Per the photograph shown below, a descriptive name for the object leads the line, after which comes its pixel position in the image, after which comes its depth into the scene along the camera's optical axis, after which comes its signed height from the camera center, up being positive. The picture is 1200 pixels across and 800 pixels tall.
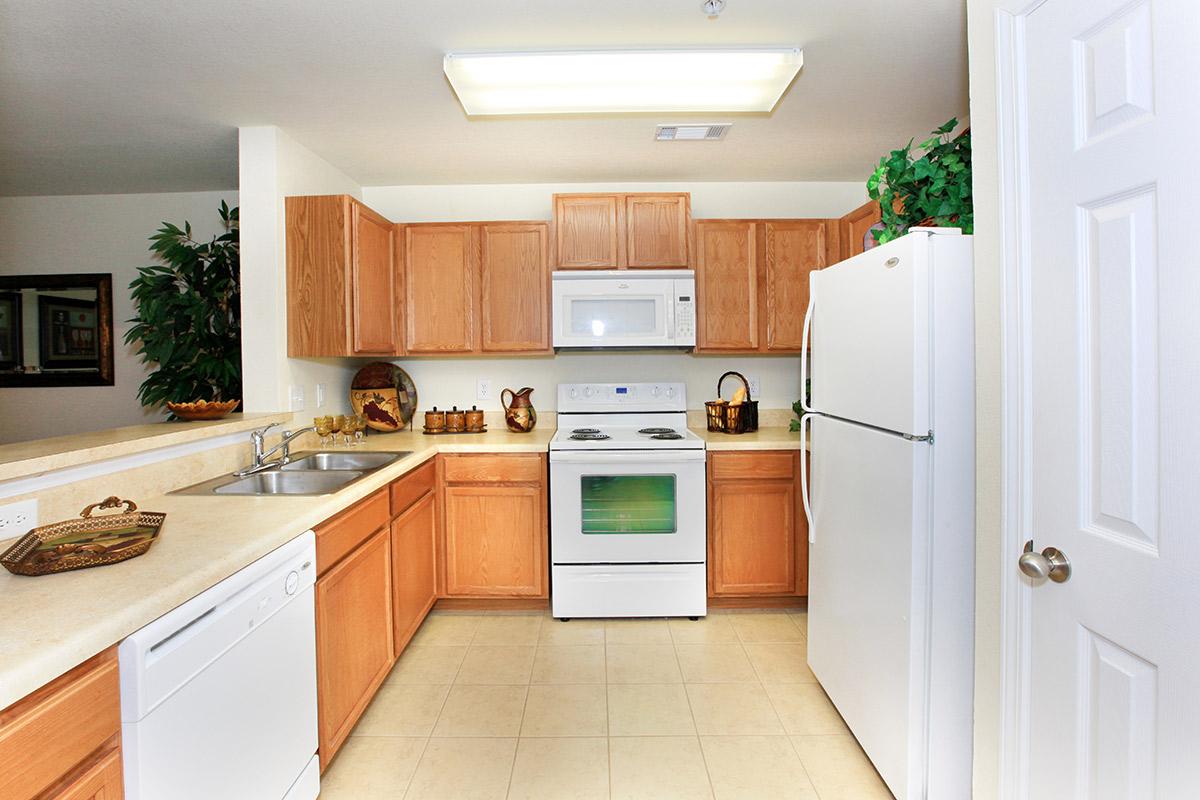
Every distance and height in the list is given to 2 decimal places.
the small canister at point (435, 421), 3.24 -0.14
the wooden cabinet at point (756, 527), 2.87 -0.68
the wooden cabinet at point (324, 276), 2.65 +0.57
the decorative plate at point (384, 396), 3.21 +0.00
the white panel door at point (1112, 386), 0.85 +0.00
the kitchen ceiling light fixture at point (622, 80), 1.96 +1.15
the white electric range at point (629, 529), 2.79 -0.67
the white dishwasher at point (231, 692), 0.97 -0.59
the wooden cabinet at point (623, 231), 3.09 +0.88
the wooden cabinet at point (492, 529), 2.87 -0.67
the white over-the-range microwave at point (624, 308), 3.04 +0.46
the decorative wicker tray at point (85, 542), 1.12 -0.30
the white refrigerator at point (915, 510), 1.44 -0.32
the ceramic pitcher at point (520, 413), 3.24 -0.10
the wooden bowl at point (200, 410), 2.24 -0.04
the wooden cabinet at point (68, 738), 0.76 -0.49
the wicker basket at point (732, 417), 3.13 -0.14
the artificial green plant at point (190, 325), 2.80 +0.37
